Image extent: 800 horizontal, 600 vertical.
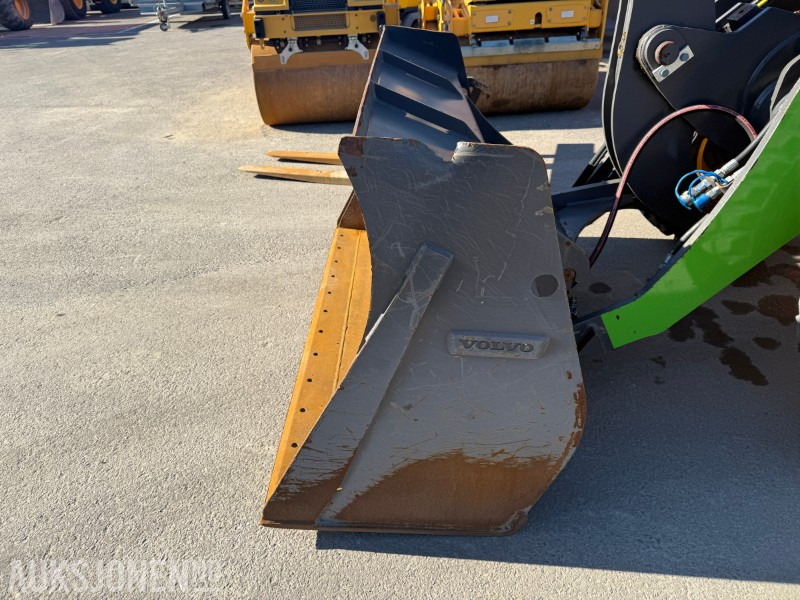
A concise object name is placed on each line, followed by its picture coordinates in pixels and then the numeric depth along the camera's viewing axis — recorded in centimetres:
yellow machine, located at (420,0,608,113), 591
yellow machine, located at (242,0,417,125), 614
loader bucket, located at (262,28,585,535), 171
